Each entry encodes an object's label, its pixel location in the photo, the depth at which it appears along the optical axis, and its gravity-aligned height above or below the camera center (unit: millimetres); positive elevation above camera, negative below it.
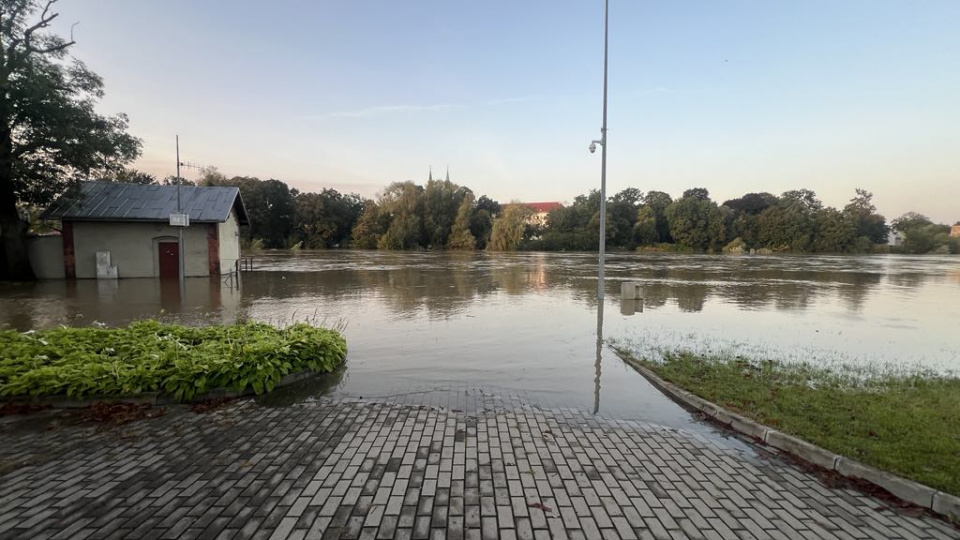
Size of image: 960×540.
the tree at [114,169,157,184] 53156 +8091
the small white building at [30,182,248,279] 21297 +465
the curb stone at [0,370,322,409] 5234 -1892
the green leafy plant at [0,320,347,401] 5387 -1586
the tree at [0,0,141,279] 17969 +4826
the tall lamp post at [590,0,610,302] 13562 +2706
